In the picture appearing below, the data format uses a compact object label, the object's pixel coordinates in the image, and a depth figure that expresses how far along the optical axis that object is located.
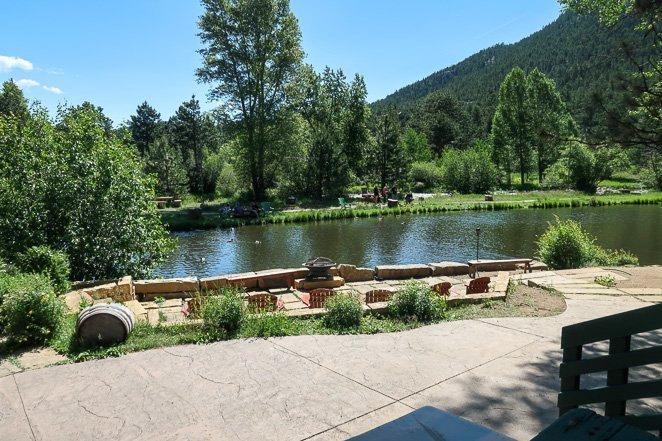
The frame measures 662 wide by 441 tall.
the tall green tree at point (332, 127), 39.31
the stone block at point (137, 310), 6.85
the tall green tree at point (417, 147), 61.34
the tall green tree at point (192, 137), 45.34
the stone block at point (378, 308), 7.02
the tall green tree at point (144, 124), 67.88
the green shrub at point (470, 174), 47.28
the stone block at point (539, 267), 12.17
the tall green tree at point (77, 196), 9.89
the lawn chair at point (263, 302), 7.38
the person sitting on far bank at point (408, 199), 36.36
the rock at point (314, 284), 10.41
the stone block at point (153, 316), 6.65
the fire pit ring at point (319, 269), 10.52
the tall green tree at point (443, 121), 76.31
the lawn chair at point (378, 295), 8.07
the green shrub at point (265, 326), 6.12
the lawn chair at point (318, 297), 8.06
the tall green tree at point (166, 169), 39.16
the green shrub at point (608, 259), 12.29
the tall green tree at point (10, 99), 40.56
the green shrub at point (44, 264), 7.99
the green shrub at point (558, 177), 48.08
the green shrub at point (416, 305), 6.82
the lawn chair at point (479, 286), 8.92
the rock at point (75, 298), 7.33
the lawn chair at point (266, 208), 31.96
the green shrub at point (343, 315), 6.47
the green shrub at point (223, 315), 6.14
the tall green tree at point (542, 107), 54.81
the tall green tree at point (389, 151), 43.59
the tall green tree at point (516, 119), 54.06
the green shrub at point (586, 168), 45.66
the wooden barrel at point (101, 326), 5.65
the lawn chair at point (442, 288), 8.44
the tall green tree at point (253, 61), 34.75
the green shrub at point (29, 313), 5.69
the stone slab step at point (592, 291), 8.31
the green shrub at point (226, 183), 41.25
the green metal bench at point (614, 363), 2.00
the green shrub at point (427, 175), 50.53
